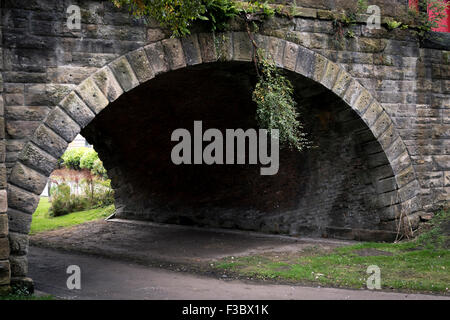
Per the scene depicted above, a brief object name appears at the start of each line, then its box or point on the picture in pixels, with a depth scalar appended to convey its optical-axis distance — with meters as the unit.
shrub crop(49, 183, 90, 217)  16.70
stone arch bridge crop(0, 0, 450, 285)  6.44
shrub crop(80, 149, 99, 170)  20.11
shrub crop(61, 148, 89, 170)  21.66
